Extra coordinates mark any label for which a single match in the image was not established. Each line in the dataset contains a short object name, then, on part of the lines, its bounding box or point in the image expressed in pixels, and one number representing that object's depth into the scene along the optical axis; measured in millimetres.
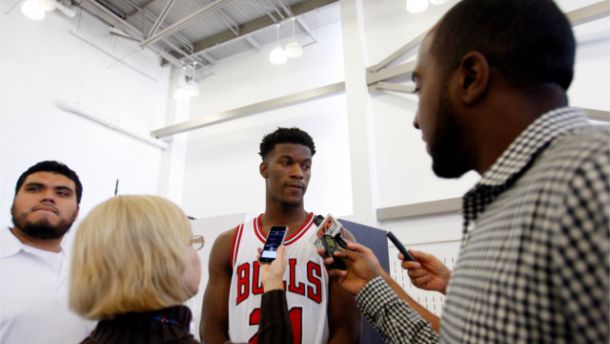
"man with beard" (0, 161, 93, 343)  1693
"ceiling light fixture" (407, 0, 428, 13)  4164
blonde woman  977
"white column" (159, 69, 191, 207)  6465
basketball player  1642
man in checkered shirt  495
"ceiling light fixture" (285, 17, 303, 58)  4949
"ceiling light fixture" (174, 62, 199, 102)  5812
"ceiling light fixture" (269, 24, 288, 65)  5031
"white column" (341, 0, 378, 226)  4609
